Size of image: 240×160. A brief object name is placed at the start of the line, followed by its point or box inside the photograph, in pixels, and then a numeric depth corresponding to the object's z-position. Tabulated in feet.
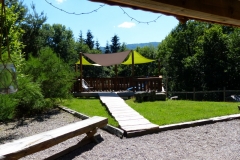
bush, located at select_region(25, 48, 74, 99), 21.44
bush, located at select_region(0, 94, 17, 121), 13.76
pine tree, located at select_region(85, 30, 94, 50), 128.51
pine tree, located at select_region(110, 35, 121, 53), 125.56
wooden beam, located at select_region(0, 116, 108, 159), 8.14
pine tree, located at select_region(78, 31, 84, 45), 121.58
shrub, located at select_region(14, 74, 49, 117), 17.28
